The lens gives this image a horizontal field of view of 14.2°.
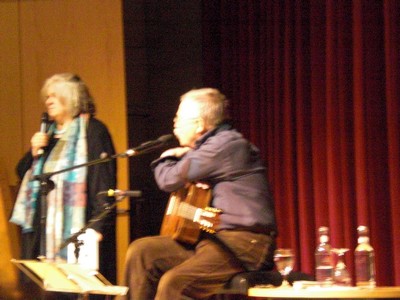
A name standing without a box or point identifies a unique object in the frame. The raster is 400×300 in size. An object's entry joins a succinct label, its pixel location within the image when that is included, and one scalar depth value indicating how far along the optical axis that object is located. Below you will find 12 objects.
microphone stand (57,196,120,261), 6.98
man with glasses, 7.12
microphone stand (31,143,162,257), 6.95
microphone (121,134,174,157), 6.91
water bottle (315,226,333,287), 7.75
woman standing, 8.20
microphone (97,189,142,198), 7.06
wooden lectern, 5.66
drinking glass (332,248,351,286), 7.47
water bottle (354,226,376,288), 7.77
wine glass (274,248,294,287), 7.47
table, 6.74
